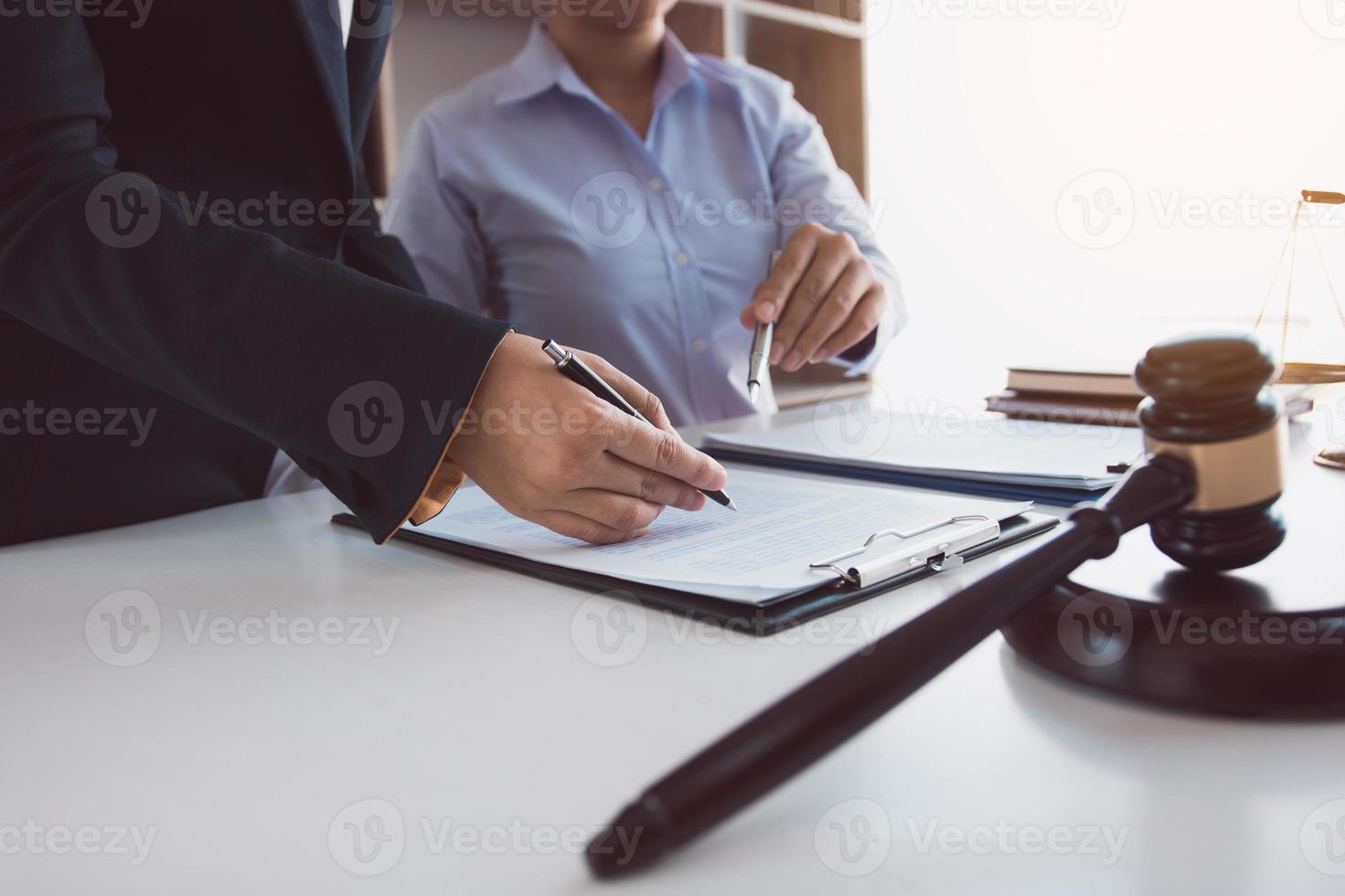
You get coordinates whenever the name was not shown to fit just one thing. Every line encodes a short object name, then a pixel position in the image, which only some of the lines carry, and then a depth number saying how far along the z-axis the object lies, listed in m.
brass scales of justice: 0.88
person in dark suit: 0.63
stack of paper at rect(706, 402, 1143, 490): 0.85
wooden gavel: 0.31
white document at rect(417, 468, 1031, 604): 0.60
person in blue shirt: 1.64
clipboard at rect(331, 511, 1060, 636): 0.56
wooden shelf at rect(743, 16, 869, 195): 3.07
